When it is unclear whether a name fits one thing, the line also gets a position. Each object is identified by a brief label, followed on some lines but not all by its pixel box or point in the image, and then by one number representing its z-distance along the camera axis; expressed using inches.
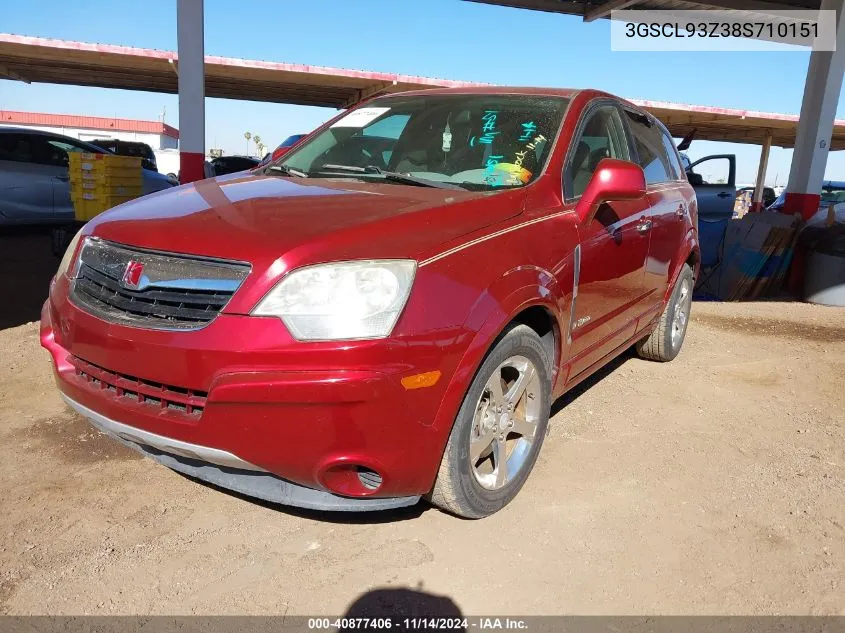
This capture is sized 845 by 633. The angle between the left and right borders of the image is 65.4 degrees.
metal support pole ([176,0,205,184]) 305.1
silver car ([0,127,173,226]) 338.3
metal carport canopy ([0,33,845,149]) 584.1
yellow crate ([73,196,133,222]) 287.9
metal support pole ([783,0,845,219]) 419.8
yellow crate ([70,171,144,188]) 285.6
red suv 77.9
